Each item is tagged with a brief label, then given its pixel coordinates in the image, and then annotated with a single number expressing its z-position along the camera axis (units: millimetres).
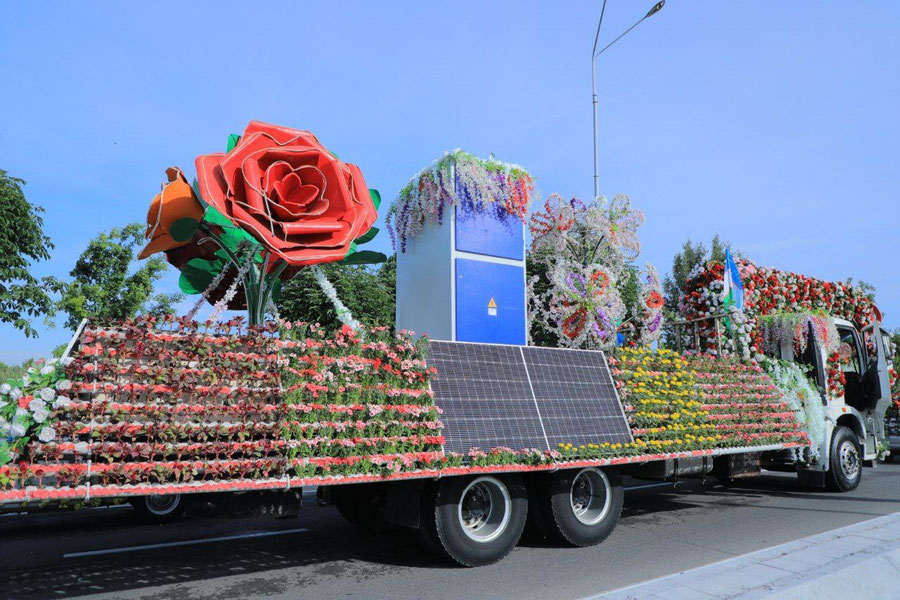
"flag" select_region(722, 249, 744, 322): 10805
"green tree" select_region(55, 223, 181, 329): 15828
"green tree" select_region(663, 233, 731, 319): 32794
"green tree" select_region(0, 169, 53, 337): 12898
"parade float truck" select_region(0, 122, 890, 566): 4648
